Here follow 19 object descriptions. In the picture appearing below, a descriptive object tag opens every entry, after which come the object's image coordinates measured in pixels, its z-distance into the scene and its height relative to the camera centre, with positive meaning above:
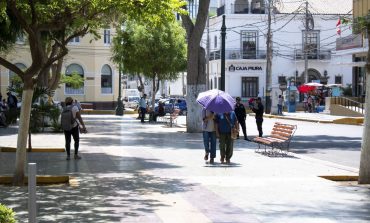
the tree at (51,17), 11.93 +1.64
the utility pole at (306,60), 57.91 +3.33
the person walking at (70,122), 15.98 -0.68
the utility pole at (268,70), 50.41 +2.02
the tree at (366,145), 12.33 -0.96
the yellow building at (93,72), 56.09 +2.17
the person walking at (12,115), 19.42 -0.60
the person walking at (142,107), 37.58 -0.67
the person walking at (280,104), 48.54 -0.62
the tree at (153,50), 39.50 +2.85
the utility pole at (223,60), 28.09 +1.63
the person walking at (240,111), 23.31 -0.56
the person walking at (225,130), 15.40 -0.83
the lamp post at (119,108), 49.12 -0.96
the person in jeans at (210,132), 15.49 -0.89
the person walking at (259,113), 24.08 -0.65
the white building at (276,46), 64.00 +5.10
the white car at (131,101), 70.14 -0.64
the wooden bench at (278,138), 17.82 -1.22
